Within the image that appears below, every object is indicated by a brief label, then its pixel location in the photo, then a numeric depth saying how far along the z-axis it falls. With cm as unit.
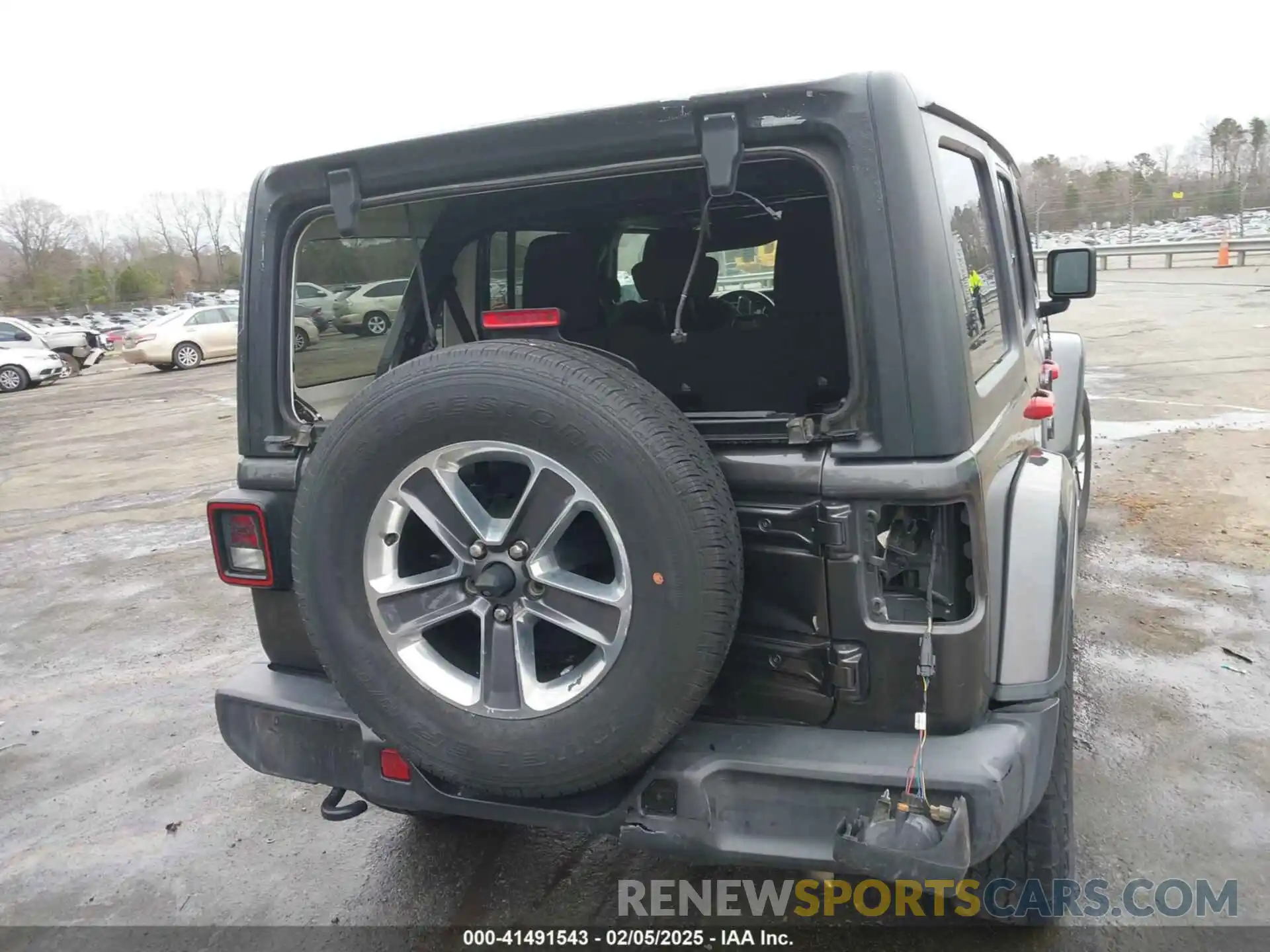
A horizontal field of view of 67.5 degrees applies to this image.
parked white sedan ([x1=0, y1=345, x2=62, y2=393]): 1953
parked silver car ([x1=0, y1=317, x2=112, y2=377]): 2042
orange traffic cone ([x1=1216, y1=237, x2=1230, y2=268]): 2716
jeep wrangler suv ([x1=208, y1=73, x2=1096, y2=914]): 190
